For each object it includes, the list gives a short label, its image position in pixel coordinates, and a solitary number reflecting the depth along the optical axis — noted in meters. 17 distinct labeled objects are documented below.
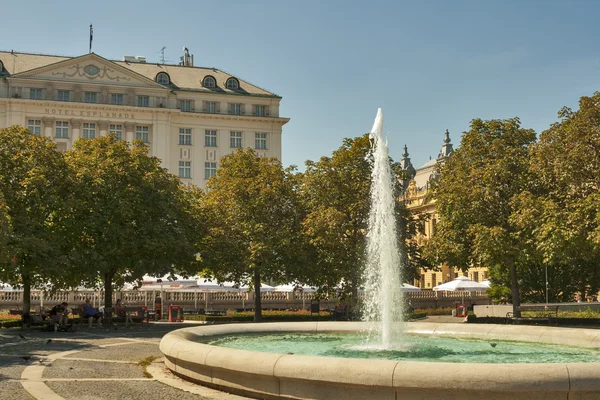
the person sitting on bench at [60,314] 30.70
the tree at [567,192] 29.97
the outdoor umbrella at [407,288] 48.73
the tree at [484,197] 35.16
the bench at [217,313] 44.62
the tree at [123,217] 33.88
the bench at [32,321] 31.81
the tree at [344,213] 39.06
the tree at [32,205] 30.58
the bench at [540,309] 37.05
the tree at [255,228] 39.56
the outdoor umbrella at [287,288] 48.66
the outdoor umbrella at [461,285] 50.03
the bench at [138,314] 36.79
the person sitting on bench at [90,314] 33.98
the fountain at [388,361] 10.63
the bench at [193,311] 46.04
